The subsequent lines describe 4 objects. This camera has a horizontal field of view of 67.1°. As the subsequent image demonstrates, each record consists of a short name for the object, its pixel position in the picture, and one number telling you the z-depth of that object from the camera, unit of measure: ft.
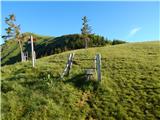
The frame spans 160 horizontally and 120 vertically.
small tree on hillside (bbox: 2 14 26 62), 84.19
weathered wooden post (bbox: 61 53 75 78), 29.47
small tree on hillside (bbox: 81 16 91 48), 110.87
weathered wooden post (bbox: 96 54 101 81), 27.20
